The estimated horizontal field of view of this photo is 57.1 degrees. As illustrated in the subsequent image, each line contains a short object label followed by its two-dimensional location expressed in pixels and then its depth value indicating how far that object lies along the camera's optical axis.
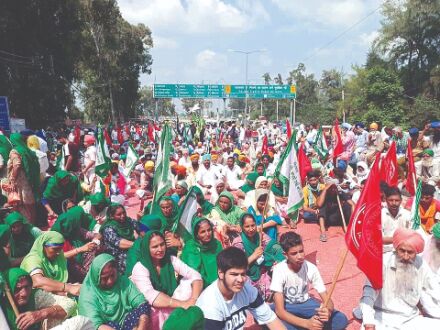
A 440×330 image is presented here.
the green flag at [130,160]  9.35
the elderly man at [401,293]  3.09
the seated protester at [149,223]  4.50
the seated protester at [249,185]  7.16
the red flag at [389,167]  5.96
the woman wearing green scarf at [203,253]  3.89
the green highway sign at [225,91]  38.25
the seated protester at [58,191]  6.08
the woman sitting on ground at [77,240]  4.32
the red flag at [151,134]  18.00
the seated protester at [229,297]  2.61
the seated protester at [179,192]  6.37
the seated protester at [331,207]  6.49
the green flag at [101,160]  8.19
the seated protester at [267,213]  5.09
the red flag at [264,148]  11.32
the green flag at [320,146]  11.20
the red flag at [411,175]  5.74
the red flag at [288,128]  11.80
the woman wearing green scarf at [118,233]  4.34
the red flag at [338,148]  9.41
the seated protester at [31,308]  2.78
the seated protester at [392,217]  4.52
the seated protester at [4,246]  3.63
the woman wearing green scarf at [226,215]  4.89
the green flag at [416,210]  4.63
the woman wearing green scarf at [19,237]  4.09
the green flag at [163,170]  5.76
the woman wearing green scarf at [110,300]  3.00
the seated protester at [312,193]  7.08
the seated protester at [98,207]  5.54
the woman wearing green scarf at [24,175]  5.61
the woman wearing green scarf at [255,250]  4.20
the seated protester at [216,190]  6.62
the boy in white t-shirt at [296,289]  3.27
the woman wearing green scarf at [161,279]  3.34
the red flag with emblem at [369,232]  3.02
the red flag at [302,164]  7.08
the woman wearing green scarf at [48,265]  3.51
